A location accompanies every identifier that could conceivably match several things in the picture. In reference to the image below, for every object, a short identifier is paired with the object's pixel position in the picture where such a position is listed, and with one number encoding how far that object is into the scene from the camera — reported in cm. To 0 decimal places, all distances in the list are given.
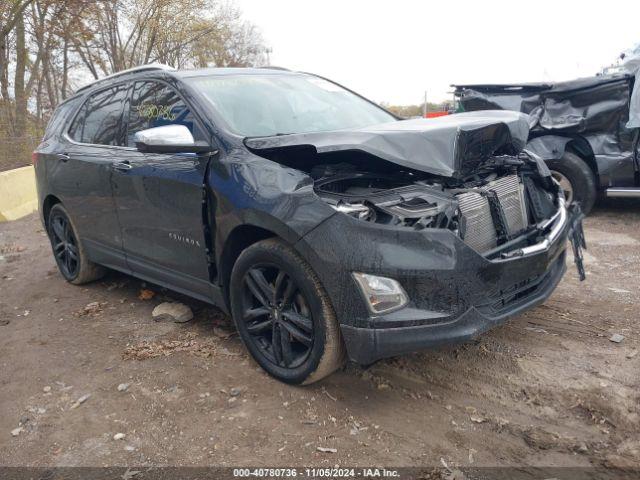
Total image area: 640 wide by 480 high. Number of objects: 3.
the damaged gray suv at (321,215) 266
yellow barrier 909
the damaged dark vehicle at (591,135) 665
